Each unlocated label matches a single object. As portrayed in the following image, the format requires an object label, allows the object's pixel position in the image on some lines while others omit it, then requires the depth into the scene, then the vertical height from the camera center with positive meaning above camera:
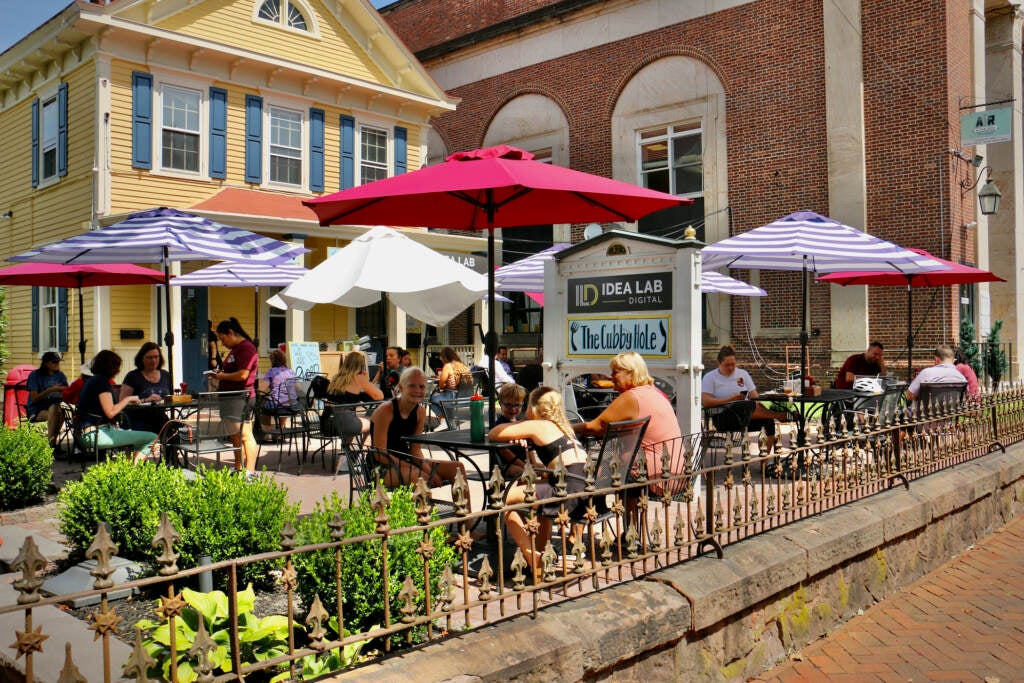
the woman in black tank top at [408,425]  5.83 -0.59
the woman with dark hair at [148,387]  8.21 -0.42
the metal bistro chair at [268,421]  9.54 -0.92
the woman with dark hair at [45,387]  10.70 -0.52
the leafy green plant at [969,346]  16.03 -0.12
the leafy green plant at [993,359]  17.06 -0.40
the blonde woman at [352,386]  8.98 -0.46
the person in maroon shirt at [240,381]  8.05 -0.37
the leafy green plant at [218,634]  3.26 -1.19
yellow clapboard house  15.41 +4.55
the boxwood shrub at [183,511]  4.57 -0.96
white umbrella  8.77 +0.72
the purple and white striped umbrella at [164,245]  8.33 +1.08
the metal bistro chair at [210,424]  7.66 -0.74
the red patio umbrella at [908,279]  11.56 +0.94
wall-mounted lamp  15.91 +2.77
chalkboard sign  16.27 -0.25
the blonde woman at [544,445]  4.71 -0.64
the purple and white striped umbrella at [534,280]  11.30 +0.94
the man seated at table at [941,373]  10.05 -0.41
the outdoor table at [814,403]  8.20 -0.68
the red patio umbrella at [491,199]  5.42 +1.11
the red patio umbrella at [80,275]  9.20 +0.88
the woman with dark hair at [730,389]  9.11 -0.54
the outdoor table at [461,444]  5.22 -0.67
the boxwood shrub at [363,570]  3.78 -1.05
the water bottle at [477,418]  5.76 -0.53
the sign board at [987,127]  15.02 +3.99
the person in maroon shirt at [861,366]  11.54 -0.36
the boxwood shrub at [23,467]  6.68 -0.99
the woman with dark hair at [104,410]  7.70 -0.59
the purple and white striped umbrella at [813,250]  8.61 +0.99
